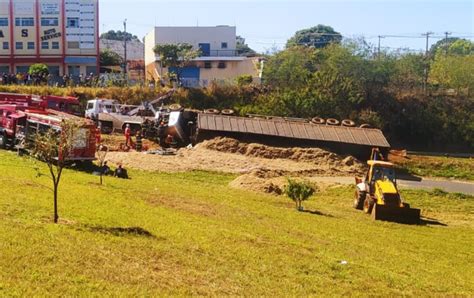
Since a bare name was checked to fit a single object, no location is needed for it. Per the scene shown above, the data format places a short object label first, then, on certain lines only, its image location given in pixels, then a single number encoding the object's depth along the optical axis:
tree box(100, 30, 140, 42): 160.38
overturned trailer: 38.47
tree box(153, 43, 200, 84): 63.31
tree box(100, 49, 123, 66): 77.31
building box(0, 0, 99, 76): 66.69
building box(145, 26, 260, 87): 73.94
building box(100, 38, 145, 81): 92.42
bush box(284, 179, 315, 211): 21.62
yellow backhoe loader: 21.22
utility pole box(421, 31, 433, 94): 62.89
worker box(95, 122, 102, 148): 28.20
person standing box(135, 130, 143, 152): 36.09
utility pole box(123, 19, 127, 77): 74.19
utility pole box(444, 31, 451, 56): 99.05
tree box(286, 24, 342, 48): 120.07
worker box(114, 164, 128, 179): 25.41
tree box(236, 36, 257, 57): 117.97
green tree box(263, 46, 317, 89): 56.74
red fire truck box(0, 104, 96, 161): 26.28
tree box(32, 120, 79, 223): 13.66
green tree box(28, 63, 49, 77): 55.15
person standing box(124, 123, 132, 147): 35.93
